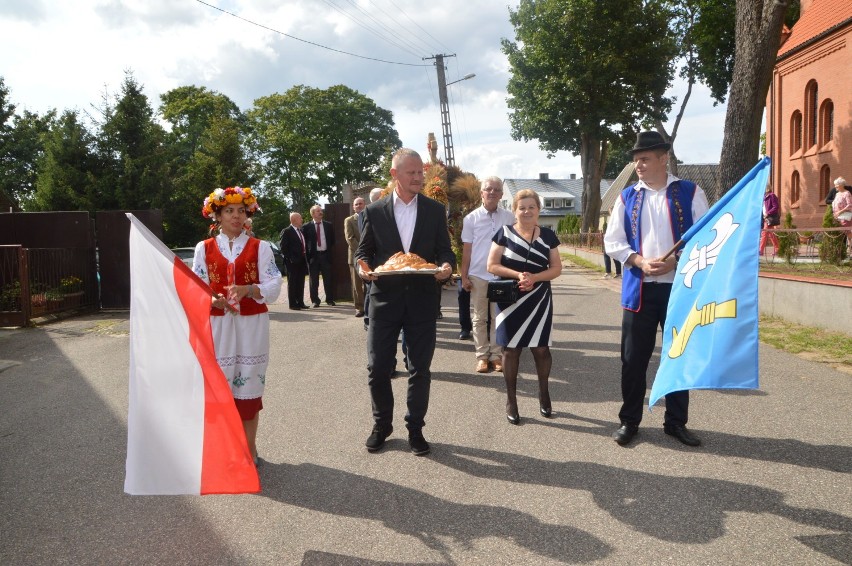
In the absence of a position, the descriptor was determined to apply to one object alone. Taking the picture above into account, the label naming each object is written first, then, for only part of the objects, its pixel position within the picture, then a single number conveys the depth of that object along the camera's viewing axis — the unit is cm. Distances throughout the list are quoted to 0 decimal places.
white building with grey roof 10094
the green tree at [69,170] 3000
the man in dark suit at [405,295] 505
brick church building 2852
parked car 1933
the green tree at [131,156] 3048
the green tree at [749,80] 1198
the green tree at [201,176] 2939
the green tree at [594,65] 3503
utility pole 3400
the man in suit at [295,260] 1498
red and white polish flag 354
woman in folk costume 450
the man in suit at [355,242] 1211
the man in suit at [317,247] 1519
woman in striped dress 573
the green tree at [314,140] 5453
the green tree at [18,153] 4584
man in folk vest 496
